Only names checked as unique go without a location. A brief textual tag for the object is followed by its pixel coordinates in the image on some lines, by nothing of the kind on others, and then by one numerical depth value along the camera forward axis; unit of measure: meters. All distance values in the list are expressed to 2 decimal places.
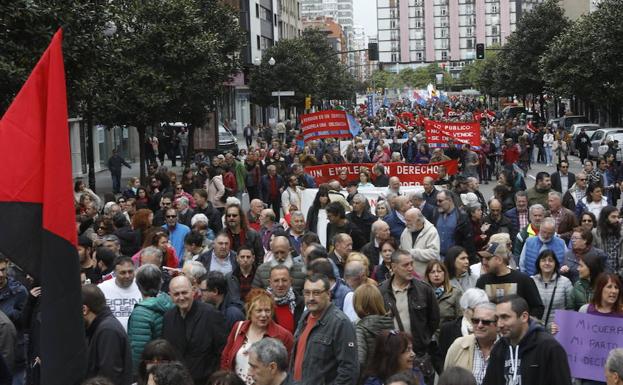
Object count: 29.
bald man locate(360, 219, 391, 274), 11.81
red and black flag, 5.05
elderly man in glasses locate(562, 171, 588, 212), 16.33
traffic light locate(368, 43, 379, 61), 57.97
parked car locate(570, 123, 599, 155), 48.10
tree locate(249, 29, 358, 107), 72.00
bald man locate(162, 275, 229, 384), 8.08
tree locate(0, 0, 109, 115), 16.61
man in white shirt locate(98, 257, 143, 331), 8.98
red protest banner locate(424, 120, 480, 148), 28.08
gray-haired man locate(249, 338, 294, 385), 6.55
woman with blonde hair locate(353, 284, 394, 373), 7.64
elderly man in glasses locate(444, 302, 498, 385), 7.28
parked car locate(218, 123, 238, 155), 46.64
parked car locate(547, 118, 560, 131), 53.36
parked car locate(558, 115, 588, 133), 55.53
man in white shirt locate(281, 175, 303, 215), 18.58
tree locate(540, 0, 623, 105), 46.78
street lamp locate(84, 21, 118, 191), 26.18
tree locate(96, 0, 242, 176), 31.73
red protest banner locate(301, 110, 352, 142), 28.30
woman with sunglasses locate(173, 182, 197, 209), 17.25
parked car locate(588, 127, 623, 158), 41.31
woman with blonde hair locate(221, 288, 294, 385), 7.63
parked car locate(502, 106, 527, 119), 77.00
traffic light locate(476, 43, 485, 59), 60.50
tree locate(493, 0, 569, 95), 69.31
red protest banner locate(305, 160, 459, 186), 19.36
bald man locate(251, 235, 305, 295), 10.01
